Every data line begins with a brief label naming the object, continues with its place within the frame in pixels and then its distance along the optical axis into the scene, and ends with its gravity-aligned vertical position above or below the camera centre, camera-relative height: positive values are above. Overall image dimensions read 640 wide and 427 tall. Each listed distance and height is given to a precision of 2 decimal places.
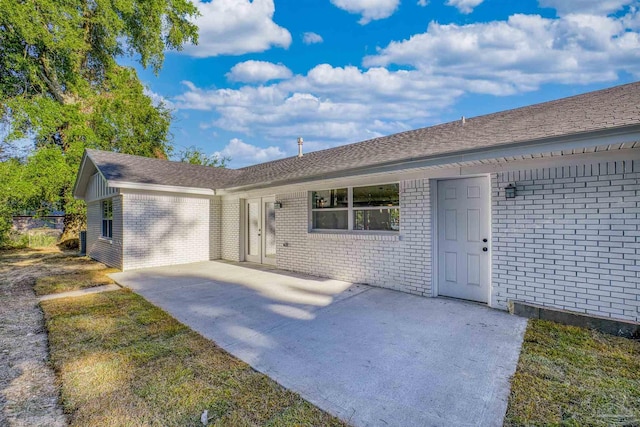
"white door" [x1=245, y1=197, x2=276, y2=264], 9.59 -0.57
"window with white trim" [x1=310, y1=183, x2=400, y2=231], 6.50 +0.10
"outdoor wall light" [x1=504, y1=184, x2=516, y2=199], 4.75 +0.31
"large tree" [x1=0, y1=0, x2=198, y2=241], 14.08 +7.46
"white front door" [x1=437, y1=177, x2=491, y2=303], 5.29 -0.50
